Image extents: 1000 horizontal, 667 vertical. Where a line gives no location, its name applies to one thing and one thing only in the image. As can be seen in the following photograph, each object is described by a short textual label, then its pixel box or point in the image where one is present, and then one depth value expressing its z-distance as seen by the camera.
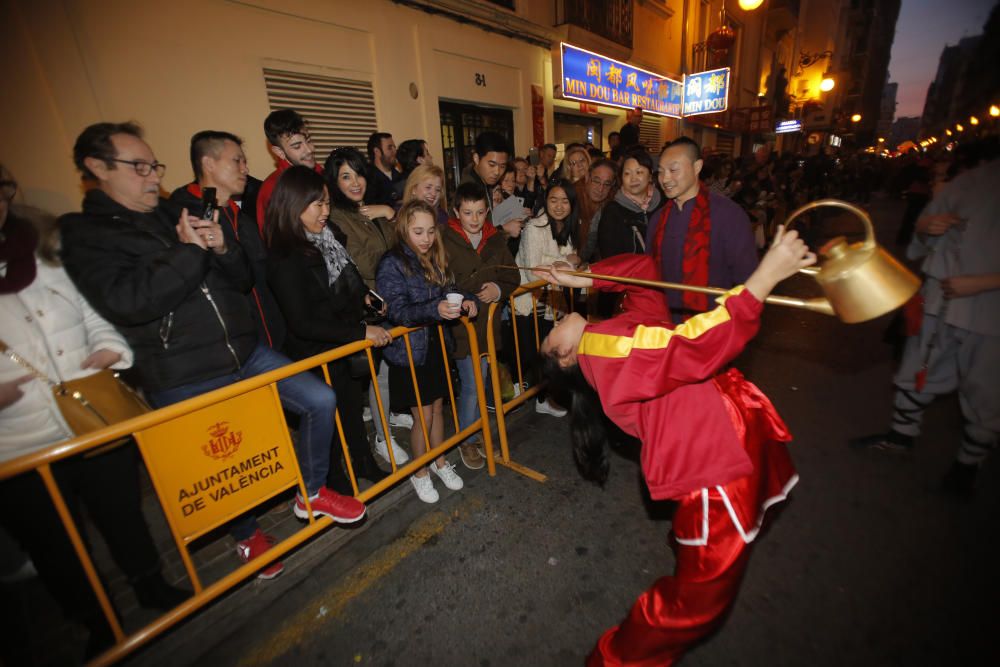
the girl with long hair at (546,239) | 4.12
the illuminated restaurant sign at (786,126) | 24.16
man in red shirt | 3.52
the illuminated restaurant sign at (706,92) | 14.55
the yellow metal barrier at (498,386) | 3.38
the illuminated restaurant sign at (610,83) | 9.96
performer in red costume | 1.49
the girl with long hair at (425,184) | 3.36
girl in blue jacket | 2.95
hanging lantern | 13.75
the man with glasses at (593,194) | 4.55
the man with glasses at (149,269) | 2.01
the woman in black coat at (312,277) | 2.60
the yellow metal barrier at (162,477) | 1.77
